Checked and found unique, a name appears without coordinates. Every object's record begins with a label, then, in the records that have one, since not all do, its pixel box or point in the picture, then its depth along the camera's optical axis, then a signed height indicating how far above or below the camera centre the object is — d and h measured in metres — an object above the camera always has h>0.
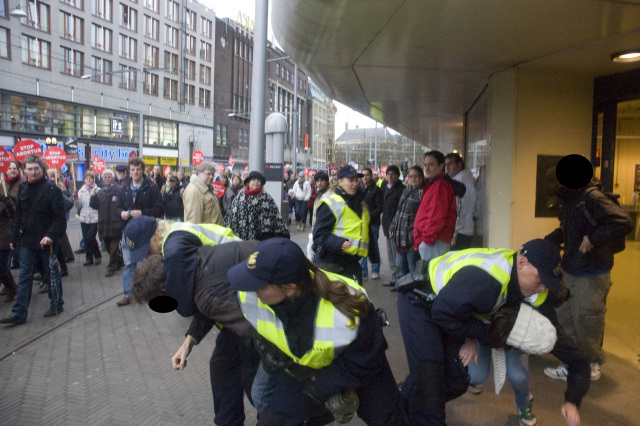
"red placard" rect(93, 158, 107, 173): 18.23 +0.48
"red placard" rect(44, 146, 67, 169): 13.44 +0.56
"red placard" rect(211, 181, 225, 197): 11.16 -0.20
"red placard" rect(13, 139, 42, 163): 11.03 +0.65
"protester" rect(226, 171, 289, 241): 5.48 -0.39
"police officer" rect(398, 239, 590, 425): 2.58 -0.76
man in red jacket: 5.78 -0.34
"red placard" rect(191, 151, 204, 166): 22.09 +1.04
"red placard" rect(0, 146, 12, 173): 8.91 +0.31
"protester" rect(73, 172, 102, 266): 9.57 -0.94
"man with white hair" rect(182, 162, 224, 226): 6.39 -0.25
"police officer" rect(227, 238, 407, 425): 2.21 -0.73
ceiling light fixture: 4.86 +1.36
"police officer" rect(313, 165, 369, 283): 4.92 -0.48
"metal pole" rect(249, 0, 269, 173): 8.59 +1.67
